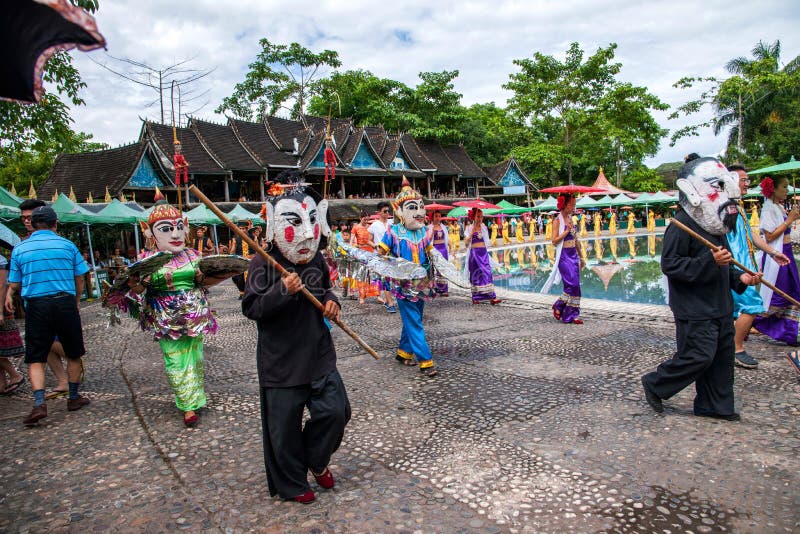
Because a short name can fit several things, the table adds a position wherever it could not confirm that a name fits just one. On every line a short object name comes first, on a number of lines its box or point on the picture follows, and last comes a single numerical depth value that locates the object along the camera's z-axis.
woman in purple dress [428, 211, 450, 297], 9.27
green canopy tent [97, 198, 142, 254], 13.12
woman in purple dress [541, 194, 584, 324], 7.08
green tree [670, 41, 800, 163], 30.55
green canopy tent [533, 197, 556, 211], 31.78
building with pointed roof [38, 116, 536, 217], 23.45
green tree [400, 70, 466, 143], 40.53
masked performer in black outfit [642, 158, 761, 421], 3.52
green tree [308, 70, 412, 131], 41.16
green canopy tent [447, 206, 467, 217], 24.08
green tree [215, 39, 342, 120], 40.34
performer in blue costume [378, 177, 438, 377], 5.23
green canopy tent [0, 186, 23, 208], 9.75
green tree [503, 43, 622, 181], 37.19
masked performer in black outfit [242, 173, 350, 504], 2.74
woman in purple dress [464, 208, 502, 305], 9.10
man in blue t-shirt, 4.30
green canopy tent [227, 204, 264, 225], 20.84
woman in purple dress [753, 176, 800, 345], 5.23
